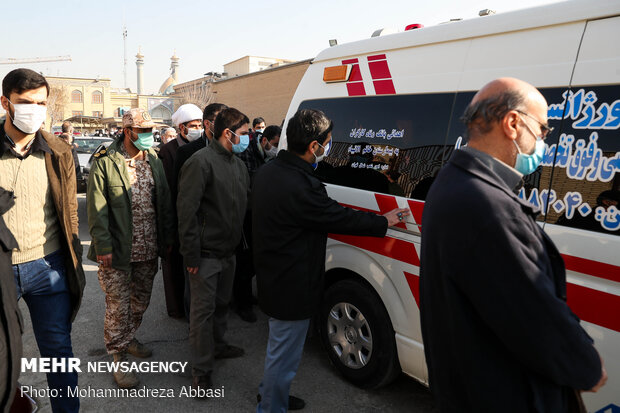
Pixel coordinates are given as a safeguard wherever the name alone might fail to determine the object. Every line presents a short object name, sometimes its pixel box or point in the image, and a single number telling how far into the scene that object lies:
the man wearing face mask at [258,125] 8.10
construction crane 108.38
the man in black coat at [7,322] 2.07
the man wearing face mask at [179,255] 3.93
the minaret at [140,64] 114.93
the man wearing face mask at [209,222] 2.94
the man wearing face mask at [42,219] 2.27
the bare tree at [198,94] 43.88
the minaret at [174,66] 107.04
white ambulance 1.85
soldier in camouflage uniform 2.99
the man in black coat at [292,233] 2.32
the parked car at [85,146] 11.78
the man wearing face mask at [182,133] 4.20
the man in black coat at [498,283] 1.13
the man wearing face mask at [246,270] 4.43
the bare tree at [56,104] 53.42
